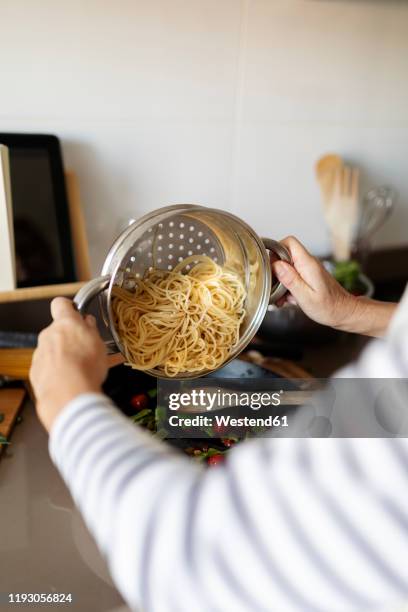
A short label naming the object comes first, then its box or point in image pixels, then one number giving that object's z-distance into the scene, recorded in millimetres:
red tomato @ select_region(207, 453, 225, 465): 871
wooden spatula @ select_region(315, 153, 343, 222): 1291
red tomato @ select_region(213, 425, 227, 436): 929
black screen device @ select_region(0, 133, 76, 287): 1027
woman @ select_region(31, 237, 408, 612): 400
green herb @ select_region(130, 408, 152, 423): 930
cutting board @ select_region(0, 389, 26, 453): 967
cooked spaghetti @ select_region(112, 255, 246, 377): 756
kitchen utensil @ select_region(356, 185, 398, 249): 1400
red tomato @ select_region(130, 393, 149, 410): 963
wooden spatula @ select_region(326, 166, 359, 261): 1315
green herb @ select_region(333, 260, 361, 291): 1282
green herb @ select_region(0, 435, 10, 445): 935
